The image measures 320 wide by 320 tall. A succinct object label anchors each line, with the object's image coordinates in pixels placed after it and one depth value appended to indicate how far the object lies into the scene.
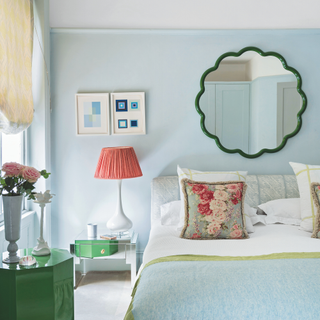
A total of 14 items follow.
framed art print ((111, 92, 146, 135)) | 2.90
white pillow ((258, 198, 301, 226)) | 2.48
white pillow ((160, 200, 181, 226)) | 2.52
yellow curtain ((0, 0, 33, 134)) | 2.00
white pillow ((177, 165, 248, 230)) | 2.51
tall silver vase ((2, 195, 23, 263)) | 1.74
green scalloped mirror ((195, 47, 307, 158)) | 2.93
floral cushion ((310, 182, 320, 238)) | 2.12
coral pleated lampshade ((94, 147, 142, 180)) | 2.58
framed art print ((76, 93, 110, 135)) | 2.90
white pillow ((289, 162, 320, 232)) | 2.29
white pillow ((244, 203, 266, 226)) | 2.45
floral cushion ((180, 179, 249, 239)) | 2.14
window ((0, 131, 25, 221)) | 2.38
